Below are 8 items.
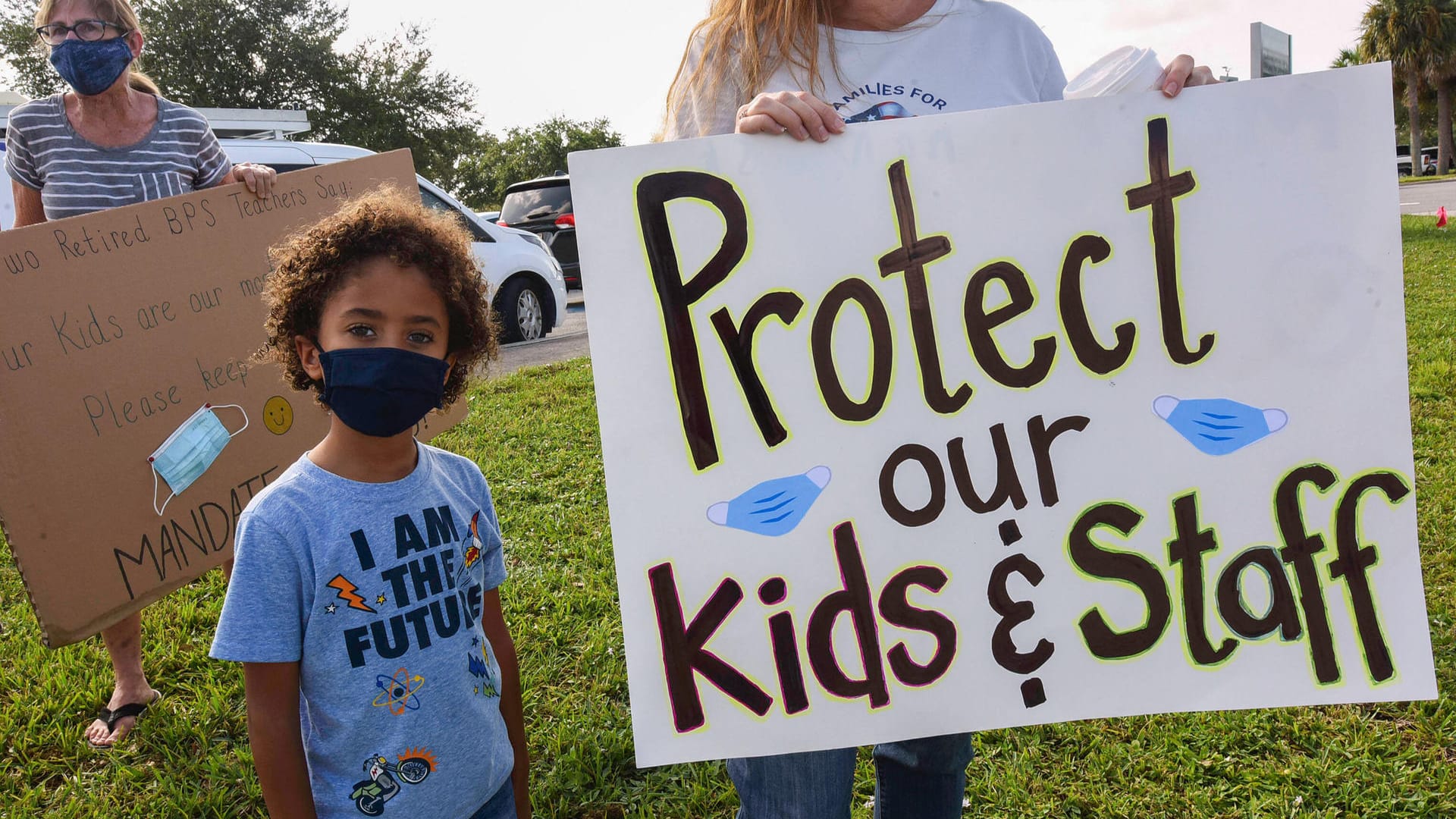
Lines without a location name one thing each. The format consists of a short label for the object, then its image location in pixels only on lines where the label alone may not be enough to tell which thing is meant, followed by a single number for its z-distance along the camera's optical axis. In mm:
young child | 1230
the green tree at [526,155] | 44562
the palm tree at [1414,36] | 38969
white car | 6652
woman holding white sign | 1379
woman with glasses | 2377
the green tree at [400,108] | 27422
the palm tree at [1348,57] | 40688
